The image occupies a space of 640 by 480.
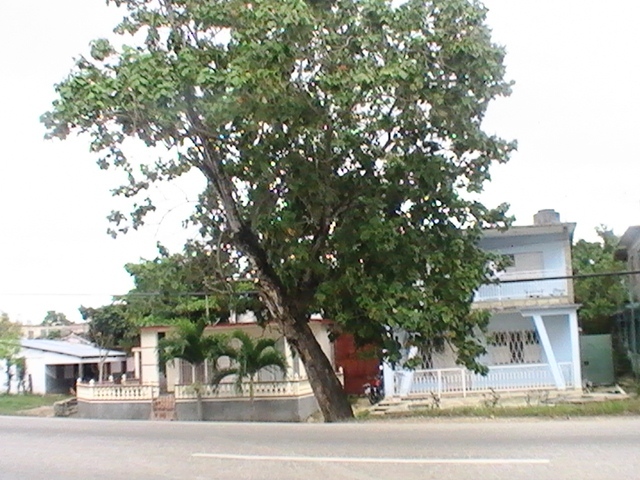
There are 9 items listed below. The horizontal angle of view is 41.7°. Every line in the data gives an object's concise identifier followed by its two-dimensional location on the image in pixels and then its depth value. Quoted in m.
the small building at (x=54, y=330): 93.73
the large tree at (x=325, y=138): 14.17
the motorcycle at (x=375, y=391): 30.16
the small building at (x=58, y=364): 46.44
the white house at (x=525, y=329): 27.97
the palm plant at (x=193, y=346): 27.06
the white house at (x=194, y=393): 28.11
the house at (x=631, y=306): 32.59
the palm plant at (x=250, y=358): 27.05
